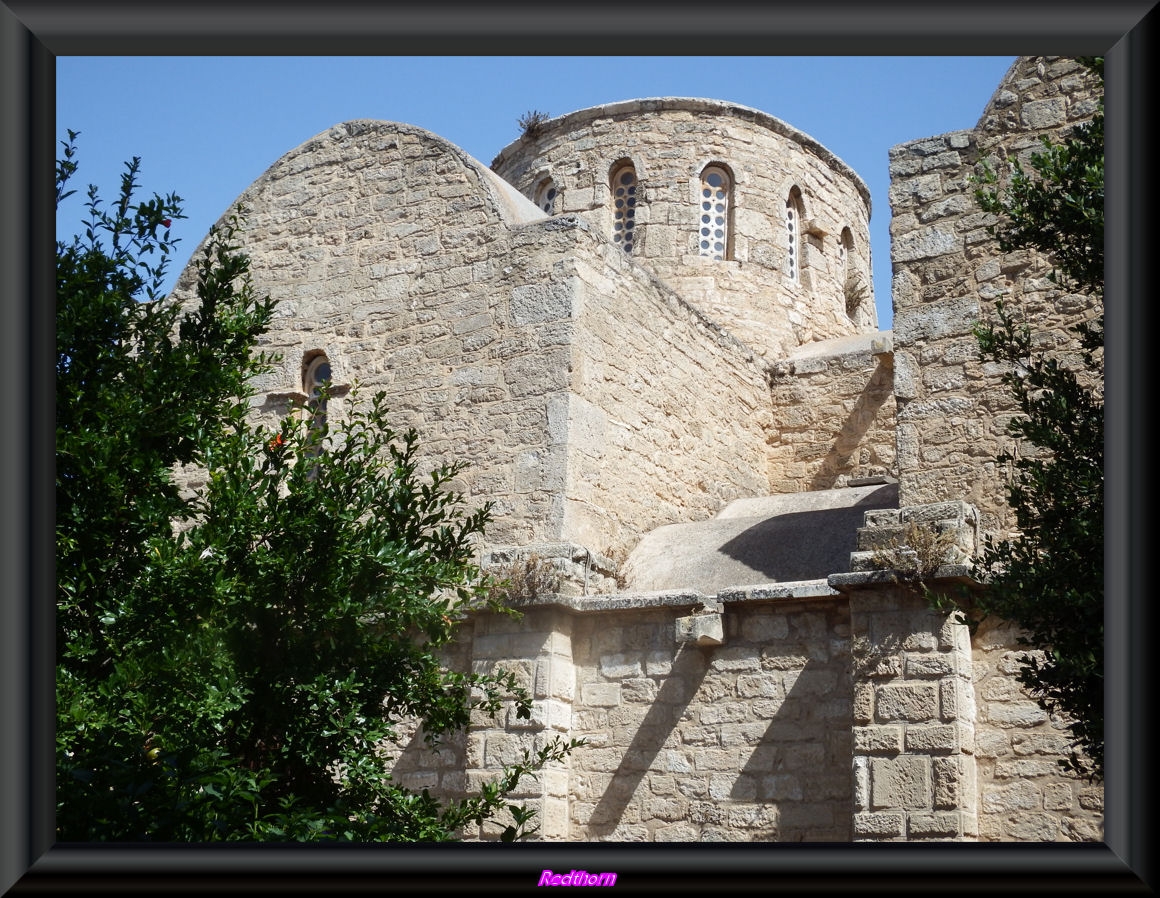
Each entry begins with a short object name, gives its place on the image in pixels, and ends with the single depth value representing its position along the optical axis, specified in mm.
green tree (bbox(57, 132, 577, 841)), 5191
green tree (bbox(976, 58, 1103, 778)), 4996
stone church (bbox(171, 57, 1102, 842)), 7133
